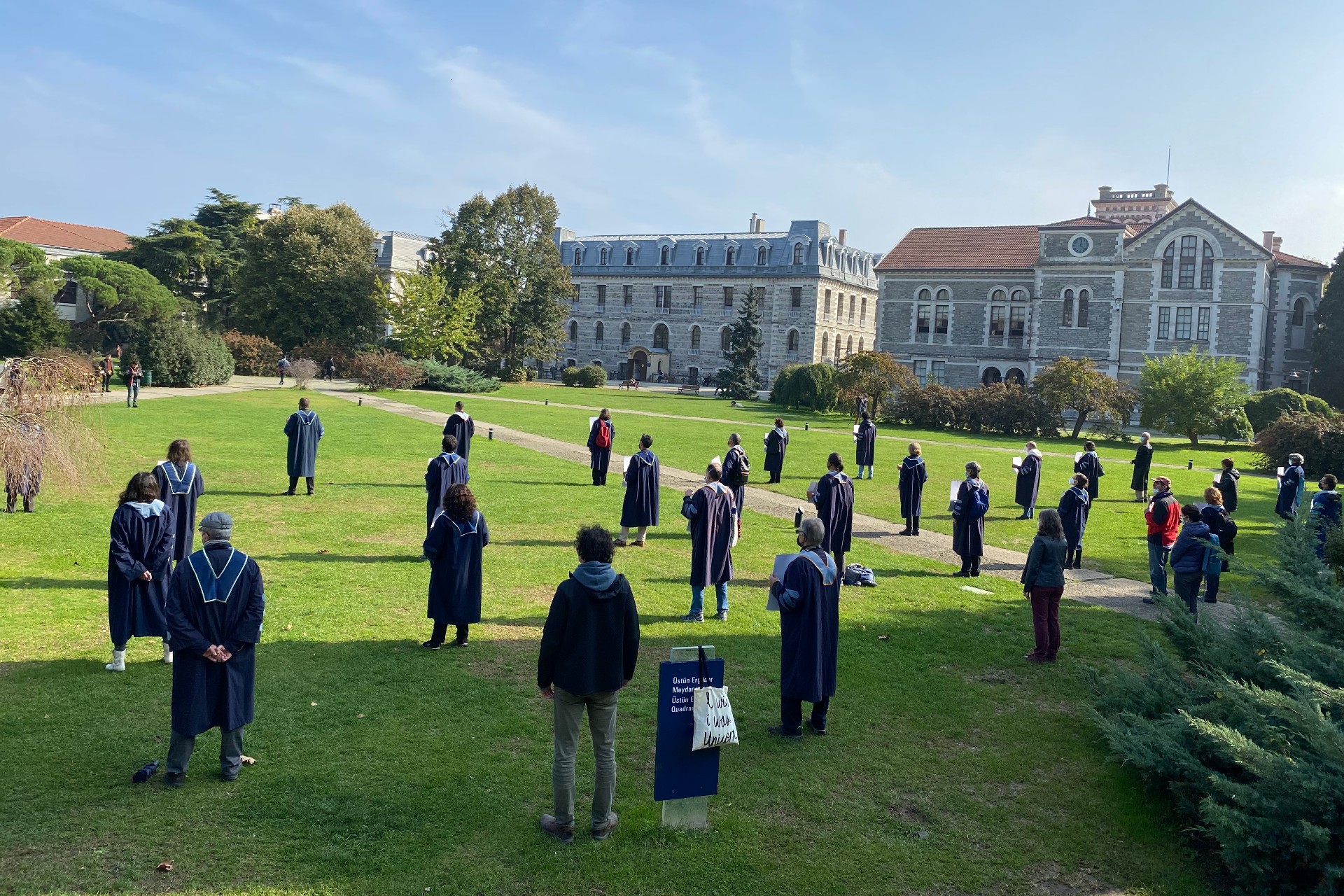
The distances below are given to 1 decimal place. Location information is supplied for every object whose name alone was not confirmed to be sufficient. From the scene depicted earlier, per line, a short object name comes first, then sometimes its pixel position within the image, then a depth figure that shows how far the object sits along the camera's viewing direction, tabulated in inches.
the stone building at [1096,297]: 1998.0
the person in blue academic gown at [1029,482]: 716.7
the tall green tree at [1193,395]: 1535.4
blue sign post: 227.8
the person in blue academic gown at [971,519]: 503.8
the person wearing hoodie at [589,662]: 222.7
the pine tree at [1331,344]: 1915.6
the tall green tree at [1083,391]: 1572.3
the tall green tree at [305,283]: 2172.7
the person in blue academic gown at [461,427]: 723.4
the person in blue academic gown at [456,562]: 344.8
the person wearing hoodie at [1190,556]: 413.7
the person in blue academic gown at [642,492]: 538.6
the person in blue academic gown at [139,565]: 300.8
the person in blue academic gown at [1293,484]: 664.4
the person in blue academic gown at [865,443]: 903.7
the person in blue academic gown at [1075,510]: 507.2
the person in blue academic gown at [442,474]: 494.9
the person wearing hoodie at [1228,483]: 651.5
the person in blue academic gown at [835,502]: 469.7
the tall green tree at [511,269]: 2343.8
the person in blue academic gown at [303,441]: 649.0
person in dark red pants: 368.5
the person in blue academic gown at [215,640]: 235.3
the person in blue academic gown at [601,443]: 753.6
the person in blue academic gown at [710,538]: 404.5
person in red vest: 464.4
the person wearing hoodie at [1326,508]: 391.9
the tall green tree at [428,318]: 2127.2
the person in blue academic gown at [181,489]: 367.2
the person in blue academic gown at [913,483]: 618.5
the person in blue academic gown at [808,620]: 280.1
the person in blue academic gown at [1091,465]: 707.2
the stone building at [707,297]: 2950.3
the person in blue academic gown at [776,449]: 836.6
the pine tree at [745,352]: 2335.1
